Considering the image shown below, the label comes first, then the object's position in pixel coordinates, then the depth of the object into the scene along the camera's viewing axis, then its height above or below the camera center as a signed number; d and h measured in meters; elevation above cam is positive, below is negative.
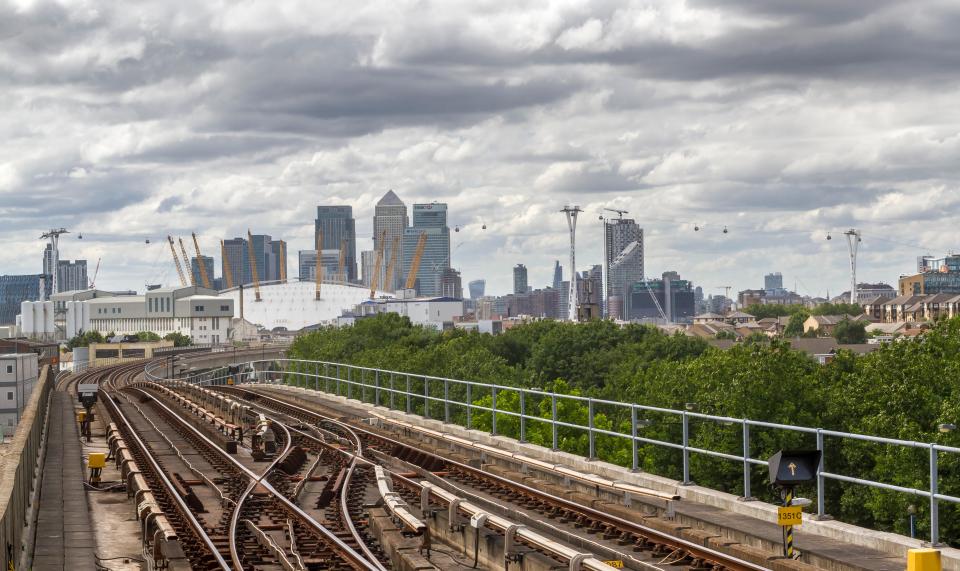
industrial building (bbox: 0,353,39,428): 83.19 -3.21
